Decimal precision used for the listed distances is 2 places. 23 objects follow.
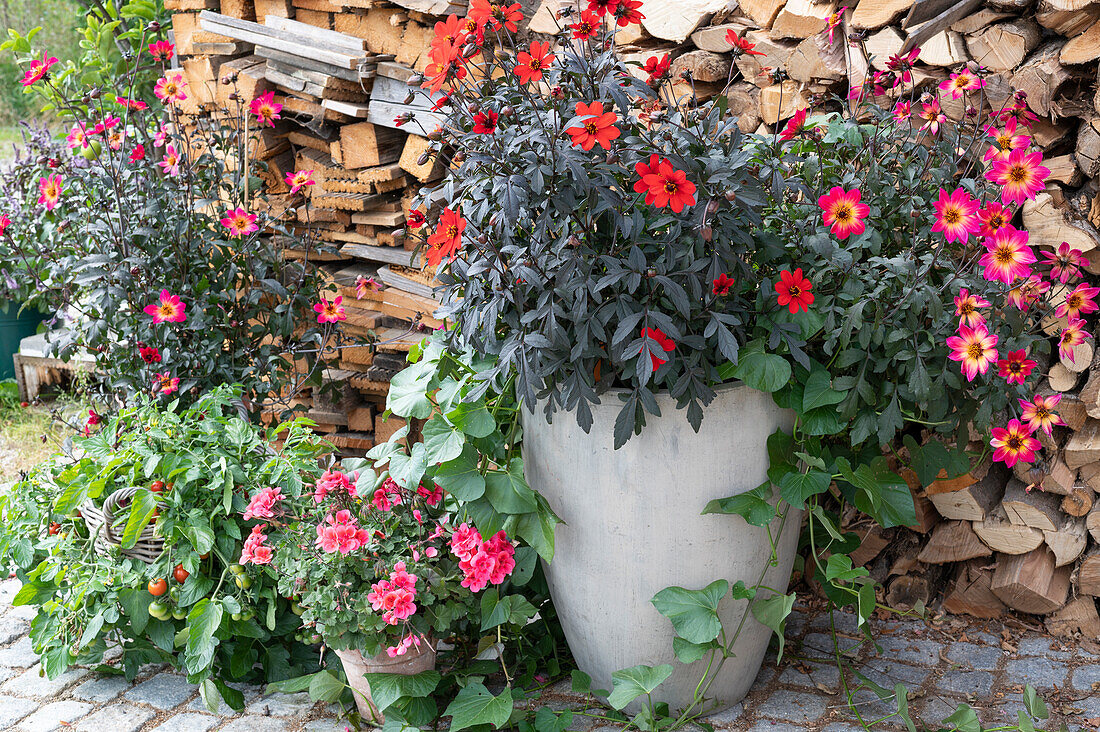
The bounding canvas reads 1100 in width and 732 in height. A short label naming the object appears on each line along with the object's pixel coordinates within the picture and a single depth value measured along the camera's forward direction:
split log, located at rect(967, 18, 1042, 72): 1.83
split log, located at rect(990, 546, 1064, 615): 2.02
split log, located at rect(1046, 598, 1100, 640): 2.02
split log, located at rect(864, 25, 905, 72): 1.92
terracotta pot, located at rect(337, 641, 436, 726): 1.76
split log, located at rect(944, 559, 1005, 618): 2.11
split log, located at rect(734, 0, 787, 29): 2.07
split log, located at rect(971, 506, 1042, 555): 2.00
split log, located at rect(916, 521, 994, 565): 2.08
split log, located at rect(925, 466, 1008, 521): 2.04
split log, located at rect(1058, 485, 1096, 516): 1.95
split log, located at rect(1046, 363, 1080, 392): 1.90
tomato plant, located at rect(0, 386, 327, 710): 1.84
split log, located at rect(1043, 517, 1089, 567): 1.97
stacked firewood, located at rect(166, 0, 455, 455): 2.54
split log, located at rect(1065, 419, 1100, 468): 1.91
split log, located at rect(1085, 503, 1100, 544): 1.95
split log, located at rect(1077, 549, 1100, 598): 1.98
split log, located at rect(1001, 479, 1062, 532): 1.98
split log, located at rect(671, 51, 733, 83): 2.12
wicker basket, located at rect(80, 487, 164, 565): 1.87
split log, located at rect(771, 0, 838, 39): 2.01
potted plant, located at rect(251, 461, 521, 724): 1.69
